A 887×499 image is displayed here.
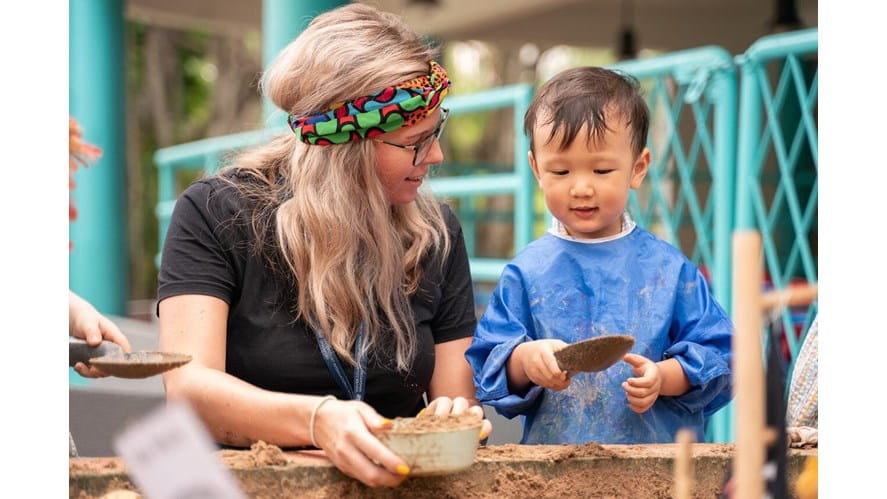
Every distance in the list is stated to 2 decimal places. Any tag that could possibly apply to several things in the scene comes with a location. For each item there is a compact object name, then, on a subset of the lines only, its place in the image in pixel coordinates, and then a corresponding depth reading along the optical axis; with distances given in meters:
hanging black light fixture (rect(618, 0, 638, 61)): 7.75
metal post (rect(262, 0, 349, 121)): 4.20
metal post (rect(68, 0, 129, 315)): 5.92
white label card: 0.87
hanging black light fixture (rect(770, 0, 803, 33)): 6.54
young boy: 1.76
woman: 1.76
